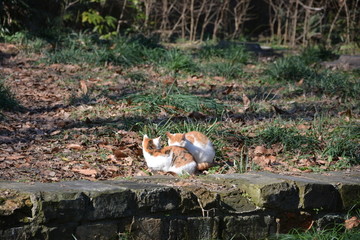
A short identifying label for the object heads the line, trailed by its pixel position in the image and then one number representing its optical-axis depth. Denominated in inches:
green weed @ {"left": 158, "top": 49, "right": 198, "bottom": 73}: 788.6
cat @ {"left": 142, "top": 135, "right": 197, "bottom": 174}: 366.6
